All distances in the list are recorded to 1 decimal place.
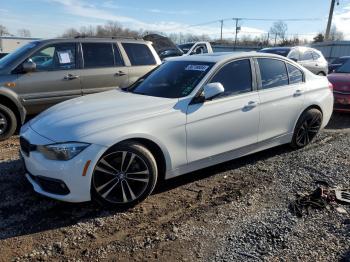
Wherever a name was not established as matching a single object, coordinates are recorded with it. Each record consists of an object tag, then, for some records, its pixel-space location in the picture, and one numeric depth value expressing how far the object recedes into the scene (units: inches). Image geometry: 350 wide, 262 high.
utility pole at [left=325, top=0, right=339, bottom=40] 1418.6
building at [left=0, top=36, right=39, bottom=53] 1358.9
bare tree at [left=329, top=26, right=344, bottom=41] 2280.0
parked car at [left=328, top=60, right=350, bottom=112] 335.6
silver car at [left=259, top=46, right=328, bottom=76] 497.0
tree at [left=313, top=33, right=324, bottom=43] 2051.6
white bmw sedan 143.6
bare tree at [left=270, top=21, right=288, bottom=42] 2460.4
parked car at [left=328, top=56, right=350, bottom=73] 636.1
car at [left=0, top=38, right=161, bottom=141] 260.4
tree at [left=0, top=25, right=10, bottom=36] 2360.2
